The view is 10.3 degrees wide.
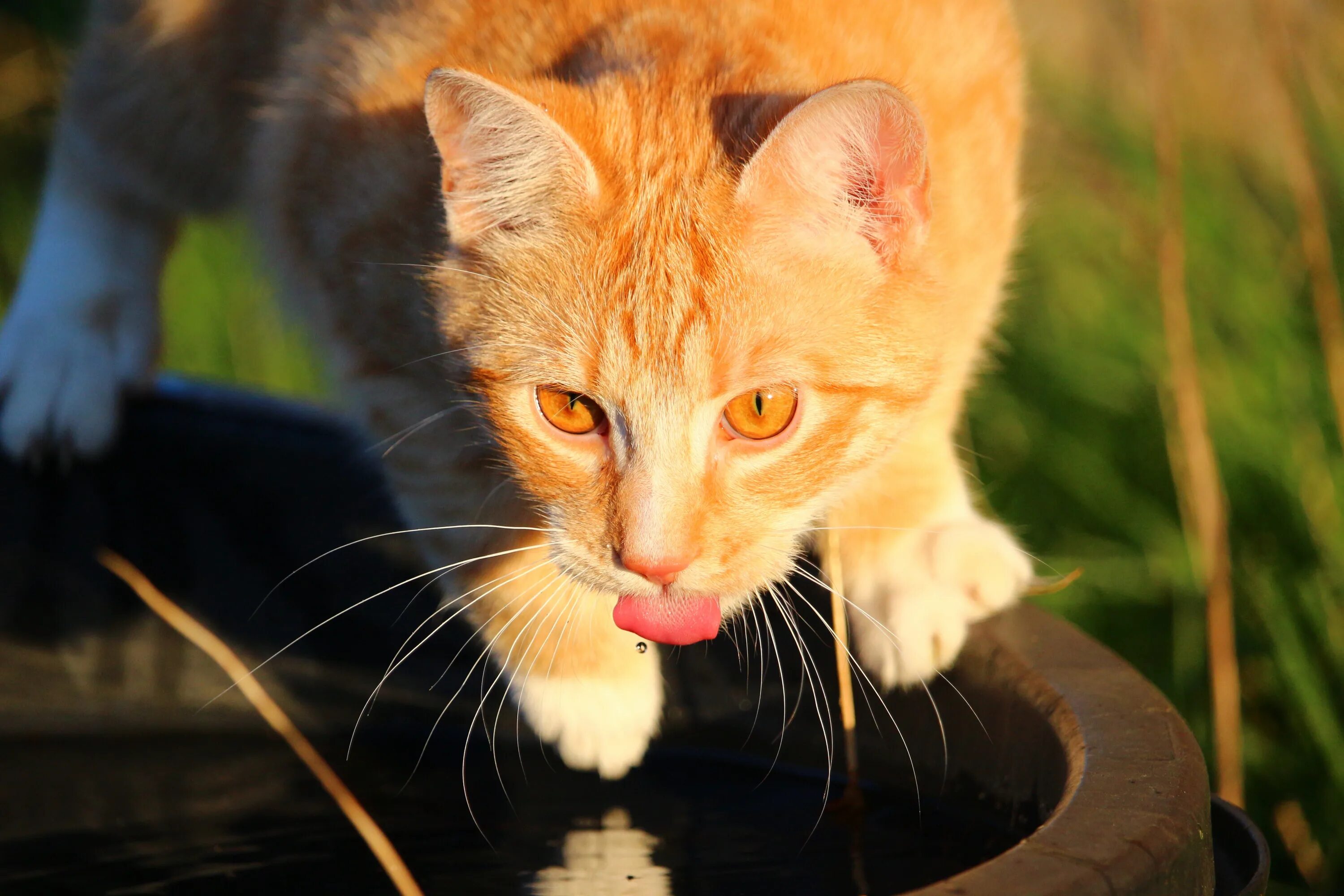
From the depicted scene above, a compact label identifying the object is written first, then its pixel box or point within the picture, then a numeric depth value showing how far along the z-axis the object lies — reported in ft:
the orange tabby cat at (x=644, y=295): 4.65
